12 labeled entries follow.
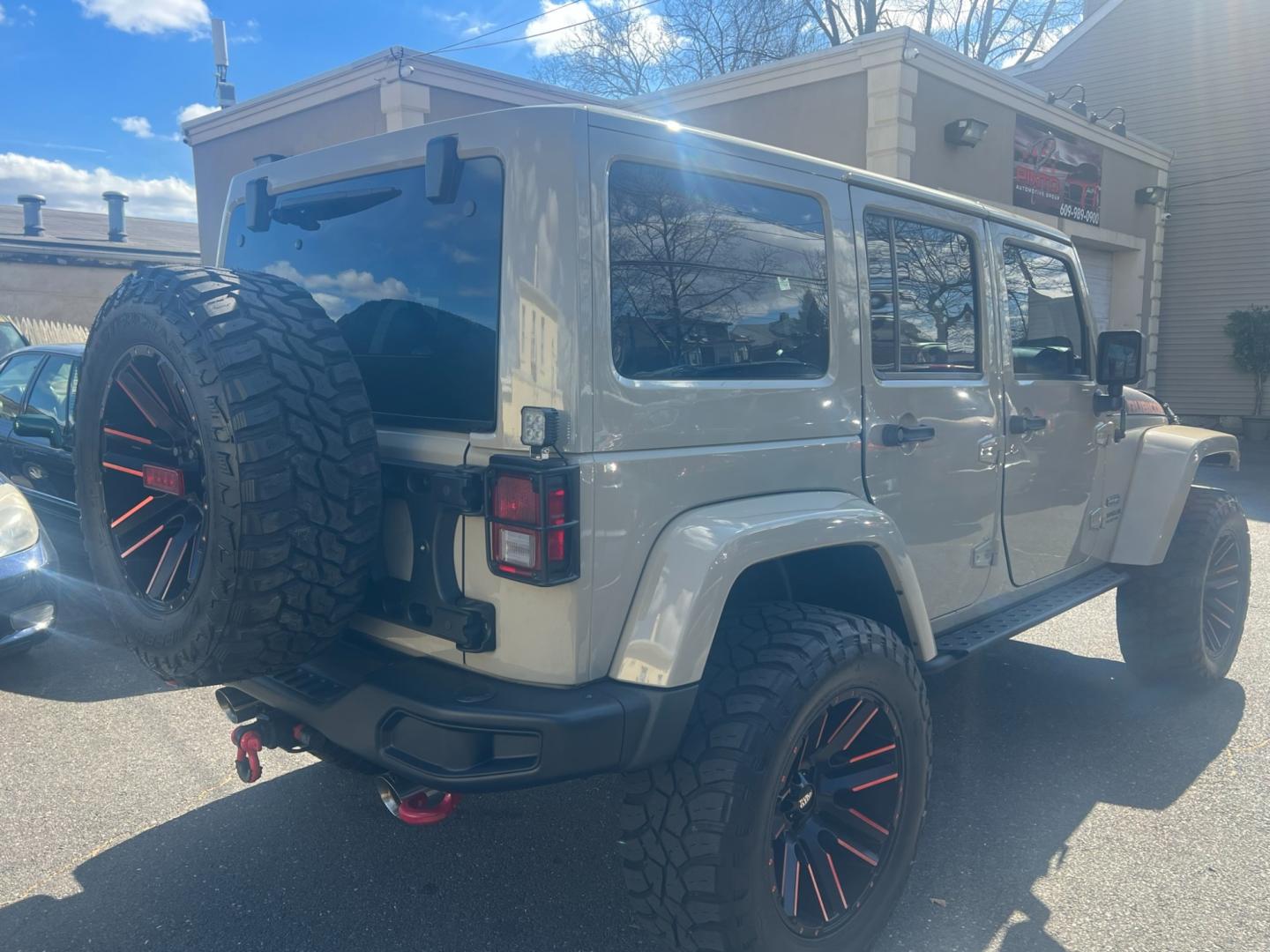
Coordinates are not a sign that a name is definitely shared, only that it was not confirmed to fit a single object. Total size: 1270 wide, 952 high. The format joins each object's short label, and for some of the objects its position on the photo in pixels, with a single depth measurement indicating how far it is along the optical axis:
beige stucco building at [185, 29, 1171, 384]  10.29
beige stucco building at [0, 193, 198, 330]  22.05
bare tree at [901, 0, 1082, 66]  25.00
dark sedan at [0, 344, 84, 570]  5.36
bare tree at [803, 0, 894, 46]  24.91
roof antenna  16.95
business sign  12.23
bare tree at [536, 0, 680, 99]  27.17
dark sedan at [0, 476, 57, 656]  4.18
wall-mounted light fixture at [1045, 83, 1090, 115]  12.52
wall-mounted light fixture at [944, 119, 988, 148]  10.66
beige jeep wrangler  2.01
